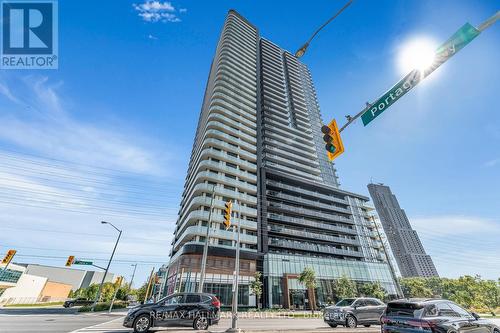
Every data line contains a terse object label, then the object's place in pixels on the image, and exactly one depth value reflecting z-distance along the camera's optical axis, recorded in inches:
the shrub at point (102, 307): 967.4
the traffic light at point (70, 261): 976.6
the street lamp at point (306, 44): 224.4
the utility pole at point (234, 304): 338.8
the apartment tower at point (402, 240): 5767.7
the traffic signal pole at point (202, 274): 696.5
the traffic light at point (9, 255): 762.2
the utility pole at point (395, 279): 835.5
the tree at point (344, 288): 1529.3
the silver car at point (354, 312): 470.0
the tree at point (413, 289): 2042.3
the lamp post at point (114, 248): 1008.2
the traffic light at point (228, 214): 463.6
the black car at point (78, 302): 1394.7
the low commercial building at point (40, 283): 2014.1
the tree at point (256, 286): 1312.7
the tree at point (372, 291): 1467.8
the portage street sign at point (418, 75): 176.6
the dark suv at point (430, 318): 235.6
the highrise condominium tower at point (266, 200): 1486.2
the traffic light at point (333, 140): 244.7
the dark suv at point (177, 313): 367.6
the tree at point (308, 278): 1366.9
